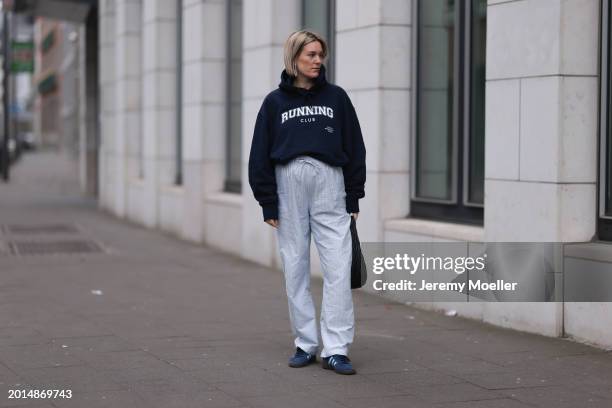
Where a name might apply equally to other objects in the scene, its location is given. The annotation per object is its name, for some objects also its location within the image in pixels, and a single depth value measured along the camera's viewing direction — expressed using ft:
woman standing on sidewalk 30.74
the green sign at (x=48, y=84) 392.32
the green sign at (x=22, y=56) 203.91
